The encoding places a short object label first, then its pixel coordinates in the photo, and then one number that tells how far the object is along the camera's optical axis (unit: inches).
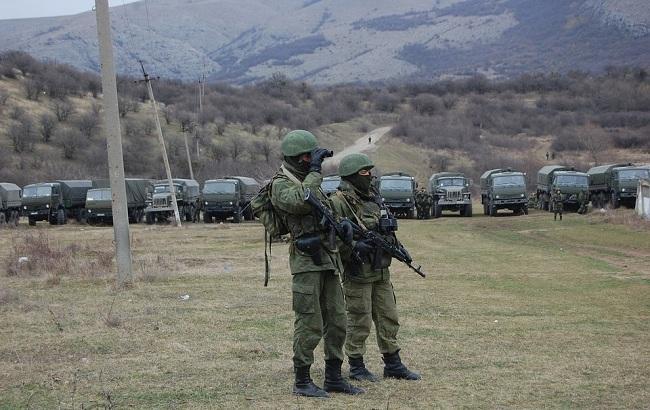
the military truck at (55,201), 1503.4
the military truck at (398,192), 1467.8
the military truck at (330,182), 1325.0
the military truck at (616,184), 1433.3
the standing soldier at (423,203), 1483.3
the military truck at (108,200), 1488.7
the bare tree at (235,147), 2726.4
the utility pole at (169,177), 1266.0
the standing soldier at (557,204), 1315.2
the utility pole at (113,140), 544.1
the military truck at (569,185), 1467.8
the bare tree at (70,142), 2497.5
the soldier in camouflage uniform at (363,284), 293.6
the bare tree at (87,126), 2662.4
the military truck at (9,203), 1589.6
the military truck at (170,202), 1499.8
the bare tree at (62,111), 2719.7
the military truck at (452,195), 1499.8
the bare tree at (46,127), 2554.1
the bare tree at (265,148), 2733.5
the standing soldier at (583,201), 1441.9
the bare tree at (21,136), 2420.0
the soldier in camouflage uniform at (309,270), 267.9
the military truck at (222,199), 1470.2
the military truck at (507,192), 1467.8
